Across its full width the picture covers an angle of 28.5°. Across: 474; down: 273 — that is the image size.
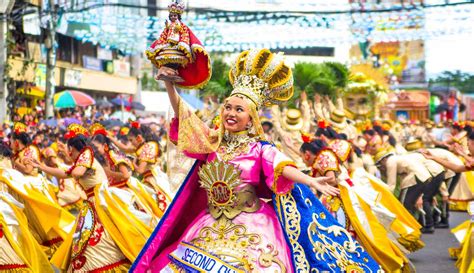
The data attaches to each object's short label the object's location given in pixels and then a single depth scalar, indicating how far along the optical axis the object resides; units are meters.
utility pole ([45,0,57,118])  25.08
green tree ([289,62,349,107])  23.39
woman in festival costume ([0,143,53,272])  8.38
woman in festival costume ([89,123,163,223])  8.49
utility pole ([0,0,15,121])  21.39
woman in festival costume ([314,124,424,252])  9.65
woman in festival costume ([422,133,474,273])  8.51
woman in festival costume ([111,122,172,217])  10.82
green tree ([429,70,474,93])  67.62
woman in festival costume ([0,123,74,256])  9.23
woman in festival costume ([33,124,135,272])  8.11
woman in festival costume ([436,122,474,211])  10.28
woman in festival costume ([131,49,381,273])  5.77
